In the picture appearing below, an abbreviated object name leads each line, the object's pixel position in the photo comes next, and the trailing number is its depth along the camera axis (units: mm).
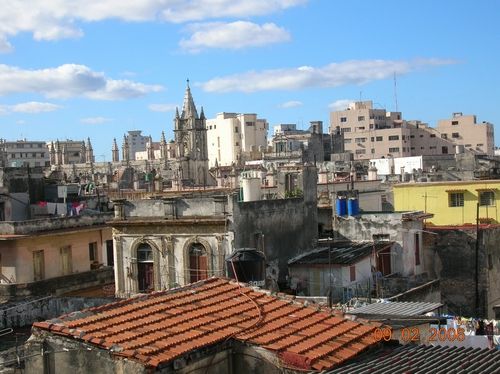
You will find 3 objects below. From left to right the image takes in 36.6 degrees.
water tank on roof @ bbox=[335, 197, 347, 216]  31828
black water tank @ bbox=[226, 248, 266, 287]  19328
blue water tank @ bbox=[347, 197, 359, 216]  31750
